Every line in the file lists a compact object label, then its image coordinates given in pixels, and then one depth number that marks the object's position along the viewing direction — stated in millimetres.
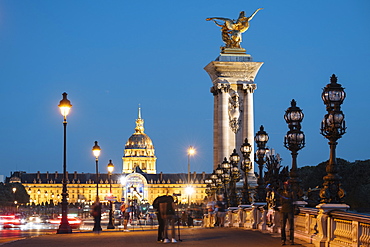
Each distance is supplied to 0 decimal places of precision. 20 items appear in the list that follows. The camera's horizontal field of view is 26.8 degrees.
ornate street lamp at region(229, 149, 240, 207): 45094
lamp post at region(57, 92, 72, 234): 37344
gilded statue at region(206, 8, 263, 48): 60469
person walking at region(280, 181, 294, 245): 23578
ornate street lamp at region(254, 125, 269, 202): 35219
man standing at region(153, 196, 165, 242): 27006
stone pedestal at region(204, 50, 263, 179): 57875
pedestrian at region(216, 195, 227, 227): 43094
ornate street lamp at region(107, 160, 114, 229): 52719
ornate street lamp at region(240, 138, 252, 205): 39594
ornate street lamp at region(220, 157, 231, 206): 50031
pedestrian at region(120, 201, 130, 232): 41744
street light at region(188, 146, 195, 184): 86375
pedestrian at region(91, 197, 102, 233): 39972
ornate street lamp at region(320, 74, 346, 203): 22391
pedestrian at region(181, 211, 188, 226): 65331
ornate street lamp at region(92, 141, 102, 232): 50844
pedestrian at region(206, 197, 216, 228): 49691
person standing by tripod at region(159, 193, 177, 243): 26859
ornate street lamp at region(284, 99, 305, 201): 26938
